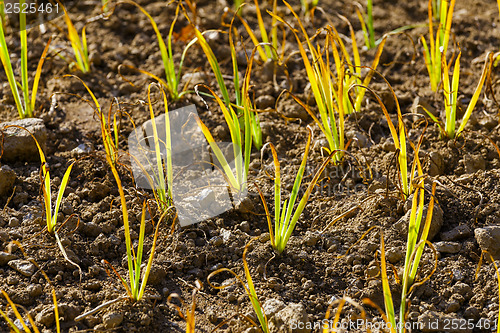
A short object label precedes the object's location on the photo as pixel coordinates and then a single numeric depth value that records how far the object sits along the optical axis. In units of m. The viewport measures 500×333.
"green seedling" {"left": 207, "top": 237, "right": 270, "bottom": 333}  1.87
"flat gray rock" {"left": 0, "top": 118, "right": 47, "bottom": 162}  2.07
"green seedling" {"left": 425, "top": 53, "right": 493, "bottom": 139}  2.06
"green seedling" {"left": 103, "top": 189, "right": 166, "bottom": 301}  1.89
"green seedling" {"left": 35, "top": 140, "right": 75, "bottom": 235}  1.95
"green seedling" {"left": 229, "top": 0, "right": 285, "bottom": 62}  2.25
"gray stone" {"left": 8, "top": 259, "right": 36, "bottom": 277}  1.93
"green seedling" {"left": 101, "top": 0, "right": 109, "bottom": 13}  2.42
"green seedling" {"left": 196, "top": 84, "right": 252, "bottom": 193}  2.02
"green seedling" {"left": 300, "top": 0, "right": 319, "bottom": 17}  2.41
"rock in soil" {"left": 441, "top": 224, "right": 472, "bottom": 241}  1.96
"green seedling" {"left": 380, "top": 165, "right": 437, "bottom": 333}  1.87
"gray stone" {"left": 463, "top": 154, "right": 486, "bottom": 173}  2.06
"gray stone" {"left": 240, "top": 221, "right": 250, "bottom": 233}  2.01
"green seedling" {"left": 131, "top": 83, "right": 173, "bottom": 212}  2.00
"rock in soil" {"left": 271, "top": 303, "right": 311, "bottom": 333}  1.88
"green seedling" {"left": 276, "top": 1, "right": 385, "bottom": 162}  2.02
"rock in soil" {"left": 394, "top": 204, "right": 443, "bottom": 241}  1.96
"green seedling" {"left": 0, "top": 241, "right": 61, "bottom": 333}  1.83
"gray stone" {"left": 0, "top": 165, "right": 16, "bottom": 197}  2.03
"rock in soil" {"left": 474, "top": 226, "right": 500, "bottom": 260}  1.93
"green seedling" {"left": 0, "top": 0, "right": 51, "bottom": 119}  2.10
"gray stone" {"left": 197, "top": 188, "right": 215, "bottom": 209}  2.03
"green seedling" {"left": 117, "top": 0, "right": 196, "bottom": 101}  2.17
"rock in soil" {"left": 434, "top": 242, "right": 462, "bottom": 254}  1.95
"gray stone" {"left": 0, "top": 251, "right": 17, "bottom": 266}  1.94
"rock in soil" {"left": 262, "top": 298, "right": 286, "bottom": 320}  1.90
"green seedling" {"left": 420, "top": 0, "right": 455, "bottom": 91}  2.12
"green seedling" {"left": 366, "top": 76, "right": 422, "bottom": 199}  1.96
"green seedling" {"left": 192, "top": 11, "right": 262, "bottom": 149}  2.05
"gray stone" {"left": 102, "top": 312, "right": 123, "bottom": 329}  1.88
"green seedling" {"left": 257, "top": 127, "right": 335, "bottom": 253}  1.94
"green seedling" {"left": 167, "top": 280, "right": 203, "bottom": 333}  1.81
